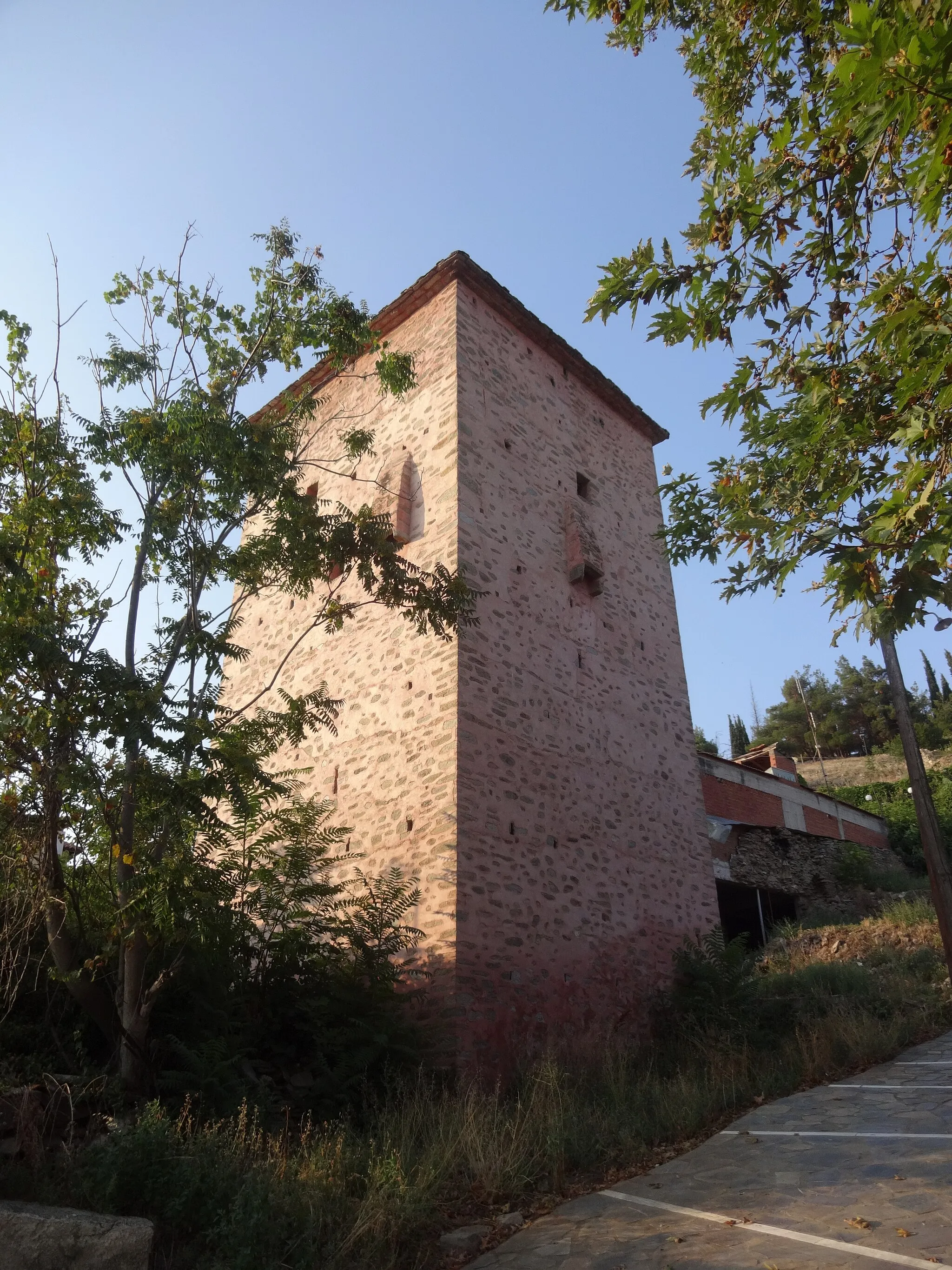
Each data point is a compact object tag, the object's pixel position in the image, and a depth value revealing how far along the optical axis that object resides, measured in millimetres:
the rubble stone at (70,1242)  3795
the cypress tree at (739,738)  43312
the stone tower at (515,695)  8133
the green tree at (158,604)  5723
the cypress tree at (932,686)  45875
